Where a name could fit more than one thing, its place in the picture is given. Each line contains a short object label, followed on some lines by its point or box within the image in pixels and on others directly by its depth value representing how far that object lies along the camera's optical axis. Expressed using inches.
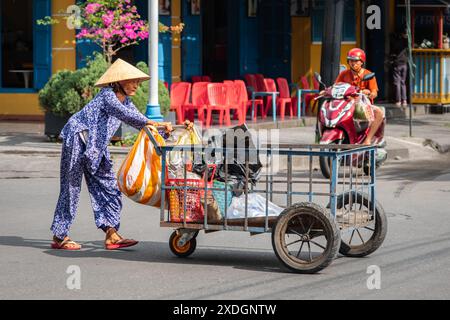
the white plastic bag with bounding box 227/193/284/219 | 361.1
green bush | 707.4
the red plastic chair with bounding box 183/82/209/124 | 783.7
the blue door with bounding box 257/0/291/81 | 950.4
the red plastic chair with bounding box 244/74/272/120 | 881.5
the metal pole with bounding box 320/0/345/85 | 749.3
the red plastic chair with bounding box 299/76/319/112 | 915.4
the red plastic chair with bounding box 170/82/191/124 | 788.6
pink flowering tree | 721.0
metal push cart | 347.9
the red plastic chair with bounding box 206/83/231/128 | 780.0
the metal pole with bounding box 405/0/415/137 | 763.5
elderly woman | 390.0
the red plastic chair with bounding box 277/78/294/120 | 878.0
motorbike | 581.3
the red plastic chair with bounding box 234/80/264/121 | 802.2
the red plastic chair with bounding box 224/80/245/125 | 792.3
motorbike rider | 586.6
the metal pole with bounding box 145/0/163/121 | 663.1
